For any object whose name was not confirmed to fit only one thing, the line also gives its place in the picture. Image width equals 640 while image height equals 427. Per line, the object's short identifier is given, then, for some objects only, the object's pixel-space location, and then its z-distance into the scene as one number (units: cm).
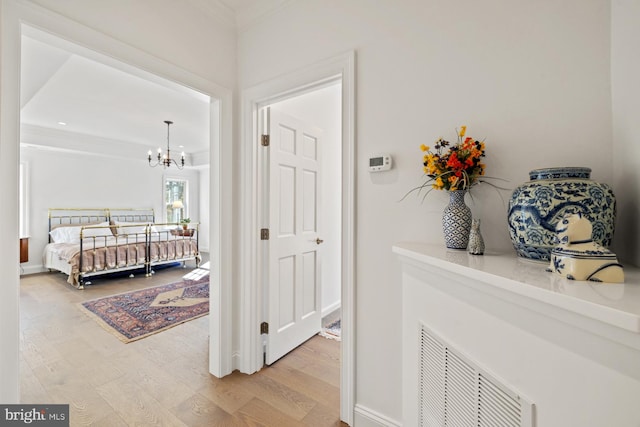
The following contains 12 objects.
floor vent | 67
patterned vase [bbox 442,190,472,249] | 113
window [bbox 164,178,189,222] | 771
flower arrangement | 113
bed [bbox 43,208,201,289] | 450
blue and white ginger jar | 78
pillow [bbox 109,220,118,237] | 570
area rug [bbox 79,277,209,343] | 293
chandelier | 468
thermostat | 147
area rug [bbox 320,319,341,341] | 273
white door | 222
